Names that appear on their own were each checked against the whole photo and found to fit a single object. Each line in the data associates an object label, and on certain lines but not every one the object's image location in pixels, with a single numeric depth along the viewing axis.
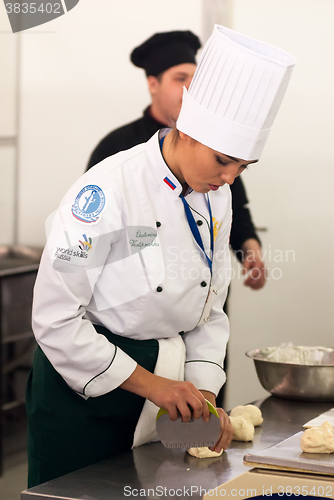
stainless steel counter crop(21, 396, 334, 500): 2.50
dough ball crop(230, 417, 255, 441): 2.82
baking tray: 2.50
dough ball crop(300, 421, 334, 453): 2.59
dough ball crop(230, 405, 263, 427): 2.94
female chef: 2.73
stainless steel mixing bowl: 3.15
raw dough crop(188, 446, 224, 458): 2.71
